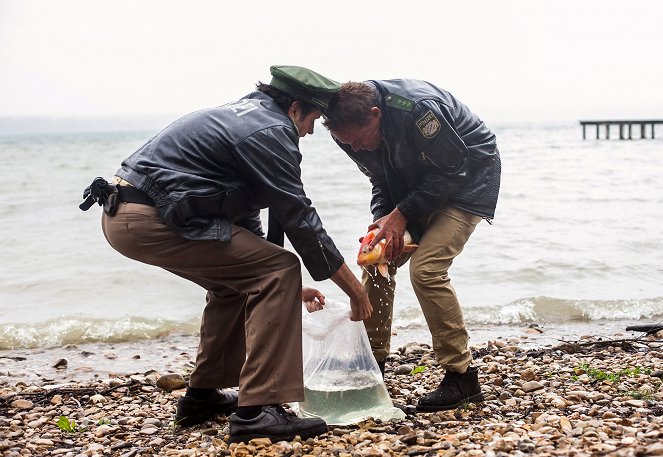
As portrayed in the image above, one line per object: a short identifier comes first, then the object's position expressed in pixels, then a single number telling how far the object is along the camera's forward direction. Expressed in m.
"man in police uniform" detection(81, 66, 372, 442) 3.59
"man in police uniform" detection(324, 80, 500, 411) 4.13
